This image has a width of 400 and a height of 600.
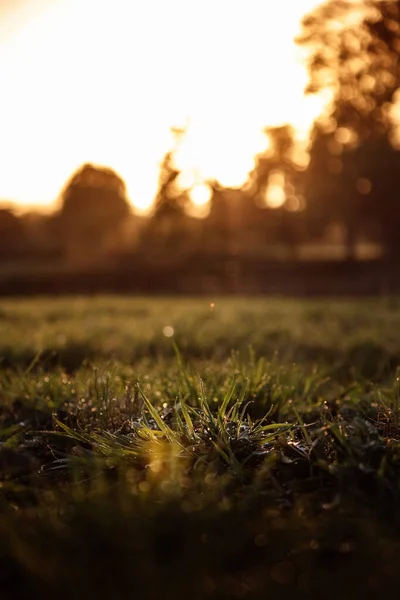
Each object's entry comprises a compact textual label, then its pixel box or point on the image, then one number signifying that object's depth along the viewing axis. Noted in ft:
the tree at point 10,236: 91.15
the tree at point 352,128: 99.60
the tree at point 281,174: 122.42
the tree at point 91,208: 114.93
